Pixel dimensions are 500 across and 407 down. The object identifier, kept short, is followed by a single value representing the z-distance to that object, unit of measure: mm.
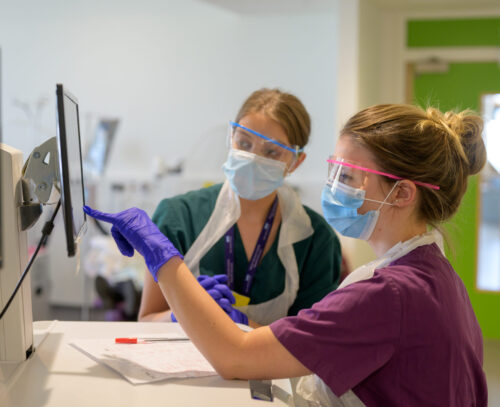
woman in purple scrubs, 906
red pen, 1113
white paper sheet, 951
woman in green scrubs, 1563
